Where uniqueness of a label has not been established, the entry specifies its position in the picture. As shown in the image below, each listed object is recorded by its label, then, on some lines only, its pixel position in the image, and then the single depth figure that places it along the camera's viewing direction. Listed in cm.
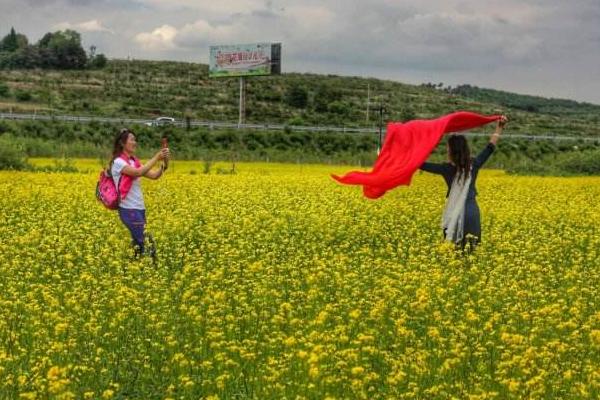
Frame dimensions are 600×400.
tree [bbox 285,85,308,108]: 8656
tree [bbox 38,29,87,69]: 10406
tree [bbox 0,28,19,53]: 13230
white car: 5620
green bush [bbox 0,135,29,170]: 2752
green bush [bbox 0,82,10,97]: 7588
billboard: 6606
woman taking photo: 970
